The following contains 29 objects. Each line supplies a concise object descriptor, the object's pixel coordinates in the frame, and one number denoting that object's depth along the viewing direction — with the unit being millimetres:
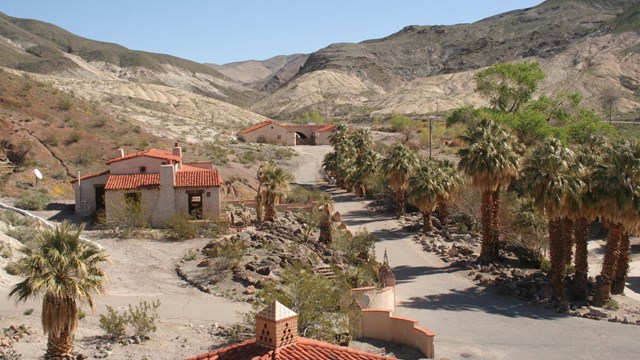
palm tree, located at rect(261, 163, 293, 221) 36219
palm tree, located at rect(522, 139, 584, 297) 27250
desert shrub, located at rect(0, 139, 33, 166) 46281
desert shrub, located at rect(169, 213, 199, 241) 32125
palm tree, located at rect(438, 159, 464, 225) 40625
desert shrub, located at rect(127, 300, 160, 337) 18547
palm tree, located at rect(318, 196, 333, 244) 33719
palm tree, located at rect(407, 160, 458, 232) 39281
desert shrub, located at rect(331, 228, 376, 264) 31250
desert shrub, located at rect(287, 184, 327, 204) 46656
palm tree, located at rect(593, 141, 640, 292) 26438
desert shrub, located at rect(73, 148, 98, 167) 47812
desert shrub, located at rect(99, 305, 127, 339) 18203
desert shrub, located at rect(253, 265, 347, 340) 19188
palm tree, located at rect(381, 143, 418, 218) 44406
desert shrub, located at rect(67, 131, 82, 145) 51116
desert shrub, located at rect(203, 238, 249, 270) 26672
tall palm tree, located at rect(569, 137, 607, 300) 27609
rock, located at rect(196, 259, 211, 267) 27250
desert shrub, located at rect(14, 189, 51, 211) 36250
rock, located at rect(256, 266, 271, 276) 26211
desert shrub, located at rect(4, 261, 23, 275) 23231
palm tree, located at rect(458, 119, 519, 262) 31531
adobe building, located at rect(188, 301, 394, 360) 13164
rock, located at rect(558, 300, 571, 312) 26547
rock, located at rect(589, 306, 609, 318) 25719
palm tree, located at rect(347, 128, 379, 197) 53781
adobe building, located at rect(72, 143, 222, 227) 34125
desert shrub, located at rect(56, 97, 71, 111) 58400
